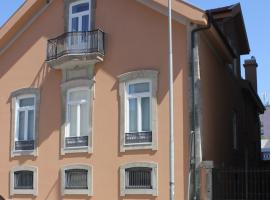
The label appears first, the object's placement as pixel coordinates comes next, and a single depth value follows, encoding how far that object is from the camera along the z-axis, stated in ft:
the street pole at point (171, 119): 53.16
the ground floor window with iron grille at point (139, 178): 59.98
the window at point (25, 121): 72.84
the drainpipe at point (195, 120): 57.77
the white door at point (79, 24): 67.51
